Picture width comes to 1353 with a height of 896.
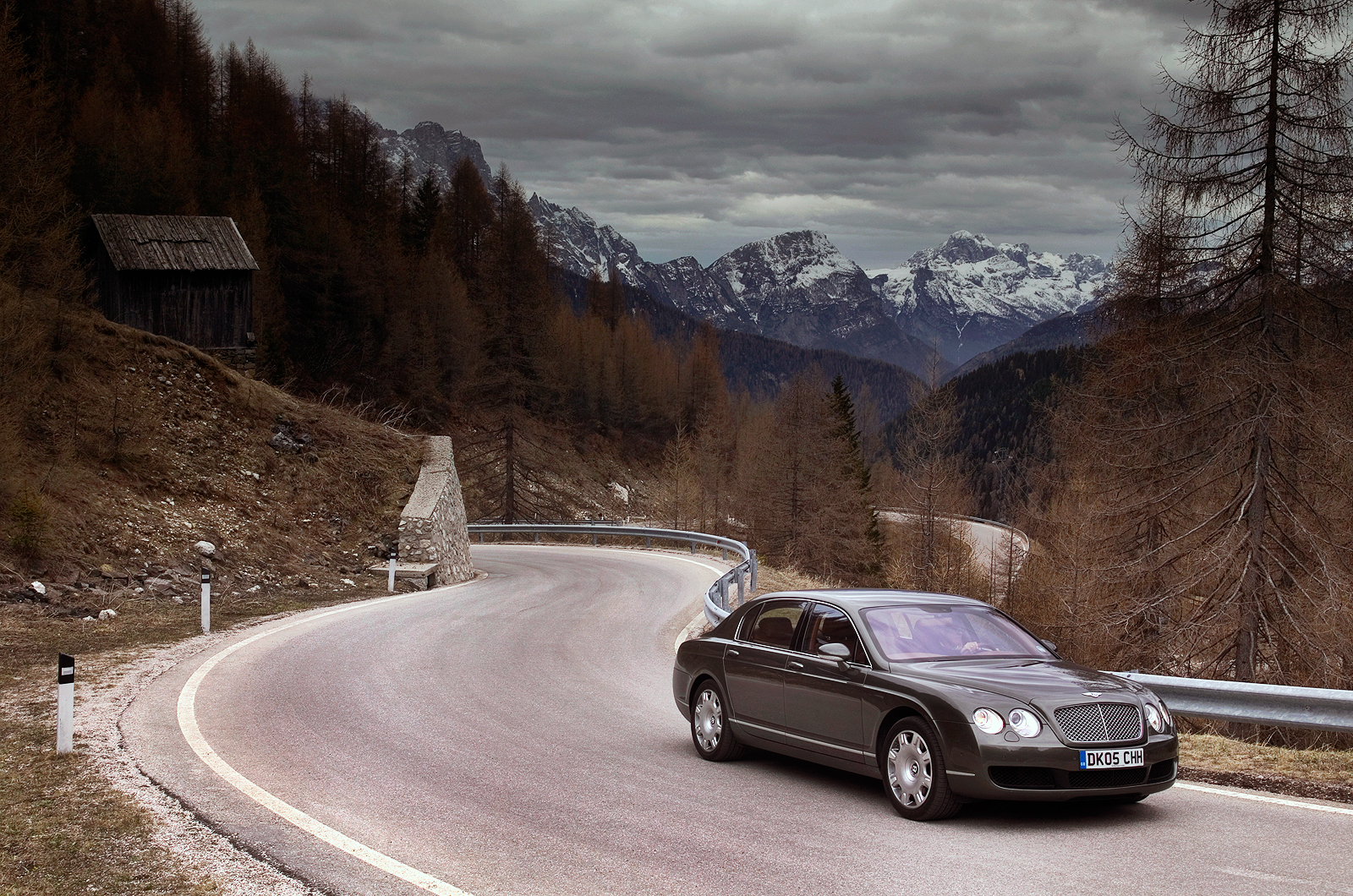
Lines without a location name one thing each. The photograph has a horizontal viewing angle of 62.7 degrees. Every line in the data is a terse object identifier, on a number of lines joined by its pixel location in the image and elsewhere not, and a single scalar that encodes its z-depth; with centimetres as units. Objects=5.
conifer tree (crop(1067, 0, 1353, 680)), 1822
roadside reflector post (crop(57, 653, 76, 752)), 880
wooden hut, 3991
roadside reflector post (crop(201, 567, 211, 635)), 1639
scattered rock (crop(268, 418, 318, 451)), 2728
